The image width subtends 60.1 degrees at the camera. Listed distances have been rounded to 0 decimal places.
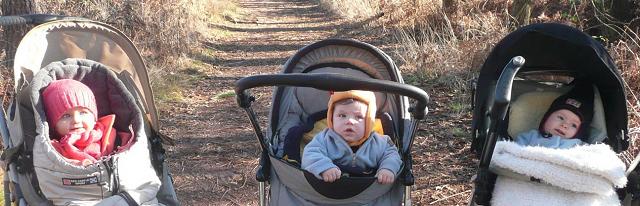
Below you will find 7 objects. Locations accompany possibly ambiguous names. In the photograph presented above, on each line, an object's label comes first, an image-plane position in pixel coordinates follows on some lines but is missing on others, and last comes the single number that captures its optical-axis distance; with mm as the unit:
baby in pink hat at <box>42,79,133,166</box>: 3090
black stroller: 2736
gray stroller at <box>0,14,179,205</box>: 2951
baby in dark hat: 3199
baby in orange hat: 2961
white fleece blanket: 2535
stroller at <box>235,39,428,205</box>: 2447
